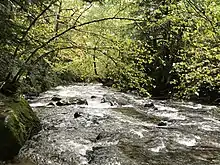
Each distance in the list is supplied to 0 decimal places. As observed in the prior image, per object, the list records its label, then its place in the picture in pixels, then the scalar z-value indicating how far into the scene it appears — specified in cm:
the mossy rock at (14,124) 617
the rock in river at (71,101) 1324
